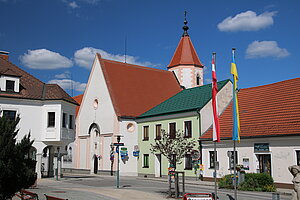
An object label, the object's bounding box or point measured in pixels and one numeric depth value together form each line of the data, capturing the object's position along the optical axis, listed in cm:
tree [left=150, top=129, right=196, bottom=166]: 2069
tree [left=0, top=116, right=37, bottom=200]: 1277
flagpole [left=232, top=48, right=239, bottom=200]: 1504
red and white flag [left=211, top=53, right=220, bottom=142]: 1535
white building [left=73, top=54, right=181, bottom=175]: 3994
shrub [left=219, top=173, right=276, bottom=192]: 2228
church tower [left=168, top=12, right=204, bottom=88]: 5031
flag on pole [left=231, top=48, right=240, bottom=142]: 1512
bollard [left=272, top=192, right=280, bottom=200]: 1146
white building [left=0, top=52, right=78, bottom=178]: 3083
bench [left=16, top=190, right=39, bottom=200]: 1437
